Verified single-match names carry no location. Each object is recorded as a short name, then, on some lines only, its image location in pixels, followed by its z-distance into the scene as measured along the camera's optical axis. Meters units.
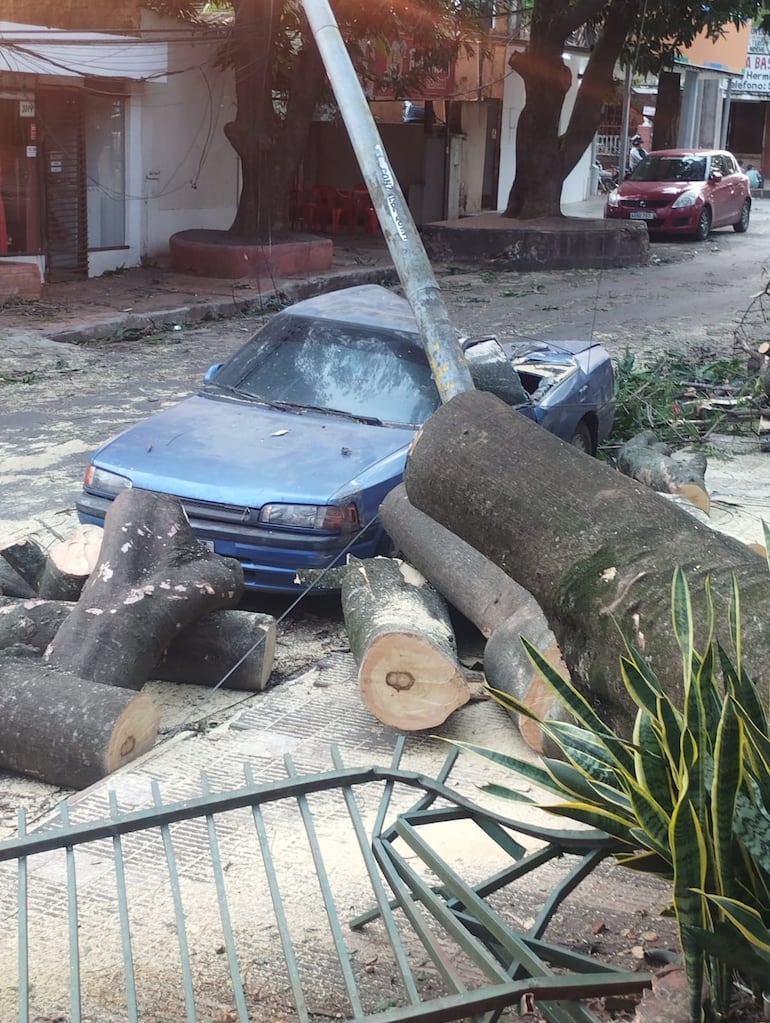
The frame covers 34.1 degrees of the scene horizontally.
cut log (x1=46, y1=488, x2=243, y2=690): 5.39
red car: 27.61
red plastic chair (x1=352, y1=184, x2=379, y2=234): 26.27
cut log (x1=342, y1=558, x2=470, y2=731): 5.13
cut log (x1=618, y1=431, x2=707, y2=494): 8.34
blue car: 6.54
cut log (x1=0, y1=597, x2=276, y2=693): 5.78
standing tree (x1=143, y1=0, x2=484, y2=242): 19.34
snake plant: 2.46
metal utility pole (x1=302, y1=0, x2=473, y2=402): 8.10
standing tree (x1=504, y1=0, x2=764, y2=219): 22.44
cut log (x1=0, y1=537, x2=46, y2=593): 6.61
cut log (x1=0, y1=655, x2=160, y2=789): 4.88
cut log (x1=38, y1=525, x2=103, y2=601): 6.18
